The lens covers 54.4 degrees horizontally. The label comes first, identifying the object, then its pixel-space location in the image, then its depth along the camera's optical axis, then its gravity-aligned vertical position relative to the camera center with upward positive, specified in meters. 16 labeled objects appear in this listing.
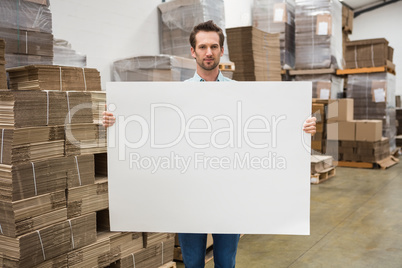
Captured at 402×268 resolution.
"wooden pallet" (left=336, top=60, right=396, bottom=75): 9.31 +0.95
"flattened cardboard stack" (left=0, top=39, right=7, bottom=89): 2.76 +0.29
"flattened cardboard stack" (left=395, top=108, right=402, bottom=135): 12.84 -0.30
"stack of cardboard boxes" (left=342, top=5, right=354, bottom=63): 10.74 +2.39
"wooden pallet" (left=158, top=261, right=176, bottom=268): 3.57 -1.42
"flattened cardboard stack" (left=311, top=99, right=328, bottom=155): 8.59 -0.37
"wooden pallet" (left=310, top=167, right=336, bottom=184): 7.48 -1.34
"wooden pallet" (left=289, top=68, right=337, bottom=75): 9.23 +0.91
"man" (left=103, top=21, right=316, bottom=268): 2.22 +0.18
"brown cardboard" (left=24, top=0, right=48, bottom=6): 3.40 +0.95
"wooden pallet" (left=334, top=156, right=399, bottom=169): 9.12 -1.31
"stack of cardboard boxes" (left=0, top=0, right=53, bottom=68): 3.22 +0.67
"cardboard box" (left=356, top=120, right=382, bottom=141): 8.84 -0.48
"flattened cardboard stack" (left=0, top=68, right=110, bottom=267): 2.54 -0.50
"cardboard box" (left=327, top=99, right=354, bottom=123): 9.02 +0.00
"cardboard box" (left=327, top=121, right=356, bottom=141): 9.11 -0.50
